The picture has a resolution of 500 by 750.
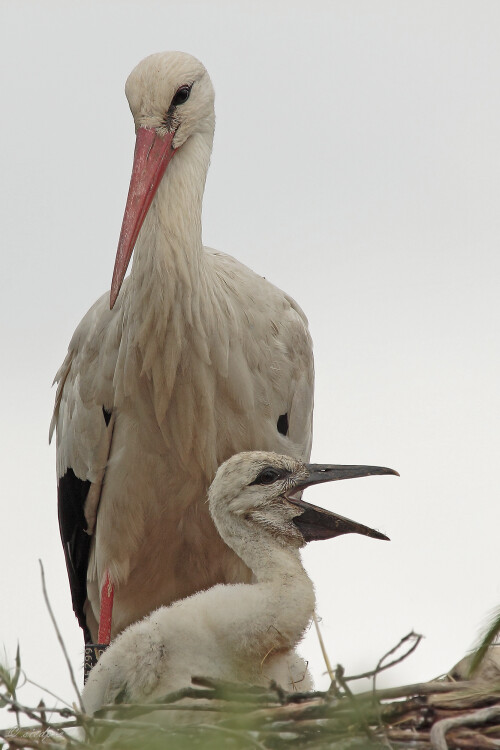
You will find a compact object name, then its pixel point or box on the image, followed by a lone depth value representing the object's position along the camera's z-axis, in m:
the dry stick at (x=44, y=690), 7.02
